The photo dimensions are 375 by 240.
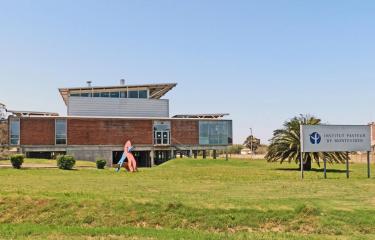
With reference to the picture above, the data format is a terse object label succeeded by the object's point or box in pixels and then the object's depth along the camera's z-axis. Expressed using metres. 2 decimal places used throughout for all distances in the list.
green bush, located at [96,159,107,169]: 45.66
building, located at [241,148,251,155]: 124.68
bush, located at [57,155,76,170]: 41.53
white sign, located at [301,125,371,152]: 27.38
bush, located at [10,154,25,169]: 39.75
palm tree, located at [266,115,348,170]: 38.38
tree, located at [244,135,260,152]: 147.20
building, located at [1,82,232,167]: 61.75
